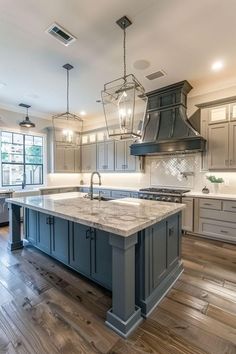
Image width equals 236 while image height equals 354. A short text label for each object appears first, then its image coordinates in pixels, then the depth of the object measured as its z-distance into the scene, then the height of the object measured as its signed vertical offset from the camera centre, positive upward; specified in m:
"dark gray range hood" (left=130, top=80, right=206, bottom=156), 4.02 +1.05
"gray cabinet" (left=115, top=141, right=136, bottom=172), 5.47 +0.42
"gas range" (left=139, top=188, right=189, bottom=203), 4.08 -0.48
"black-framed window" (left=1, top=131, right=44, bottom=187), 5.46 +0.40
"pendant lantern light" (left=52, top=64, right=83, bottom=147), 3.37 +1.35
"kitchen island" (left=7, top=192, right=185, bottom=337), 1.65 -0.83
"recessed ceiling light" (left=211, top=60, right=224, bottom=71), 3.33 +1.90
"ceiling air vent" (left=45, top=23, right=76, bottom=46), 2.48 +1.85
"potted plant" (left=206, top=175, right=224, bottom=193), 4.09 -0.18
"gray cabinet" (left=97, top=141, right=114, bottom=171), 5.98 +0.53
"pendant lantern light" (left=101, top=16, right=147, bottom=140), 1.94 +0.75
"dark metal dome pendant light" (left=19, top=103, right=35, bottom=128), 5.32 +1.37
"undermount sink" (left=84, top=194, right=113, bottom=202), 3.03 -0.41
